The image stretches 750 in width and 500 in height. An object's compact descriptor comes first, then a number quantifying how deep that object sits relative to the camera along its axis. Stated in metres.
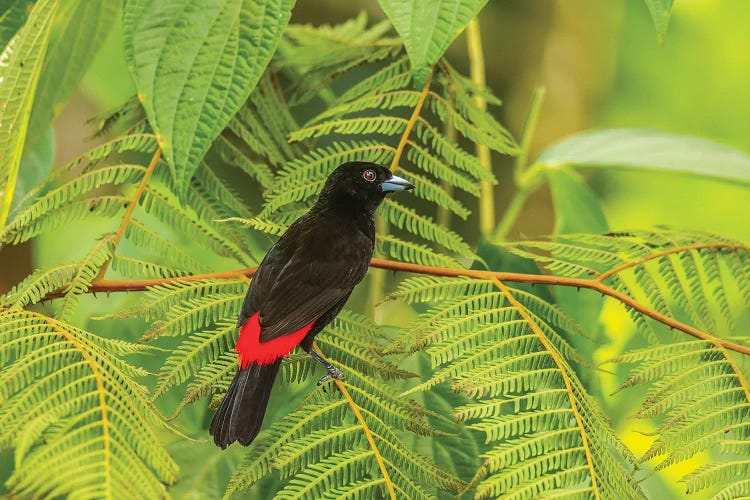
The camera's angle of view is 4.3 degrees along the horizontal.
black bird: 4.84
